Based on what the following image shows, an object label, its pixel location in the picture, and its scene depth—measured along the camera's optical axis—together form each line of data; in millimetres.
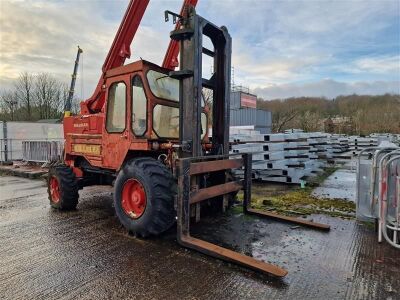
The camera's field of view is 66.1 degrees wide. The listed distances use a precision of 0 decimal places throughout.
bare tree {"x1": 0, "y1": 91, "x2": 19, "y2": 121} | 40834
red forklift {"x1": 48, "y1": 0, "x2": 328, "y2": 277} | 4355
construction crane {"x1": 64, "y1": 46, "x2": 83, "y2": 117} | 28172
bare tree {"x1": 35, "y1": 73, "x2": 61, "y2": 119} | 42594
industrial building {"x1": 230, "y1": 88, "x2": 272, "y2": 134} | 35094
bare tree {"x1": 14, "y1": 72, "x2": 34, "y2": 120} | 42975
